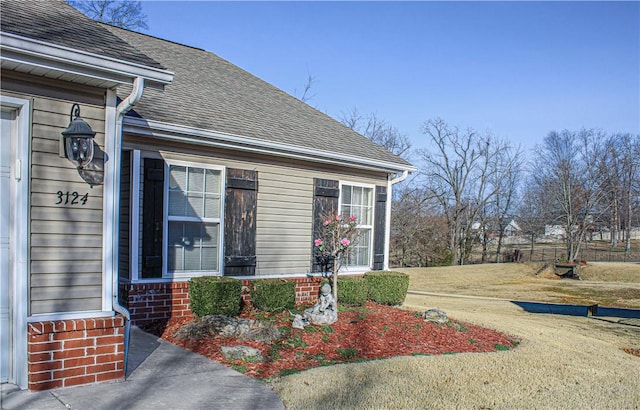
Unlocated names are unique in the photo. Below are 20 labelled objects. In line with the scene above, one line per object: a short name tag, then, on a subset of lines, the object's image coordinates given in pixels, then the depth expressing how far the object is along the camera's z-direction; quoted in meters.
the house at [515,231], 41.64
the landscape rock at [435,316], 8.72
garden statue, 7.86
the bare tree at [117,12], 22.38
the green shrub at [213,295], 7.55
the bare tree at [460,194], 33.88
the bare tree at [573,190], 32.53
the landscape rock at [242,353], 6.06
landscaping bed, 6.19
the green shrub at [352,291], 9.76
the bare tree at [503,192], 36.41
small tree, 9.07
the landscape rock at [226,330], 6.86
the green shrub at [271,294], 8.44
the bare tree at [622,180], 39.94
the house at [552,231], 40.21
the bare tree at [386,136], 33.66
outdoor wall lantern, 4.54
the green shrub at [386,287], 10.23
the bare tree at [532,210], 38.81
